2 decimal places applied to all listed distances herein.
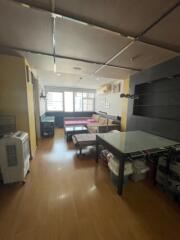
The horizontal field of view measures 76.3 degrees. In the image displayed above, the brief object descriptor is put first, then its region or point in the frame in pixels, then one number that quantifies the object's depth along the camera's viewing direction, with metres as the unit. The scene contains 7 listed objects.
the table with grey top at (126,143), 1.81
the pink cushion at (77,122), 6.05
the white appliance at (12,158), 1.96
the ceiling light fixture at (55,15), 1.22
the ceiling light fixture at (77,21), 1.28
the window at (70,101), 7.57
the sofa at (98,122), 4.53
